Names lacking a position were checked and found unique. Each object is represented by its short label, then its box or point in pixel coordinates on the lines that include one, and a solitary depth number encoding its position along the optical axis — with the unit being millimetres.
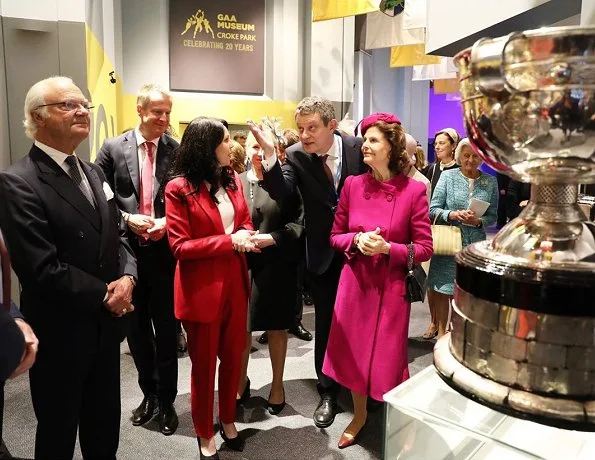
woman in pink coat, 2293
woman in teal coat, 3482
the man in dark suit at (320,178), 2588
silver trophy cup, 789
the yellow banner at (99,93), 4156
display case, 1211
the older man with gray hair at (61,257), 1747
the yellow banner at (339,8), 5887
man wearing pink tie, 2697
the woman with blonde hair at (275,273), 2799
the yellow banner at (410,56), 7669
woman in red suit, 2262
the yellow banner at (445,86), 9352
